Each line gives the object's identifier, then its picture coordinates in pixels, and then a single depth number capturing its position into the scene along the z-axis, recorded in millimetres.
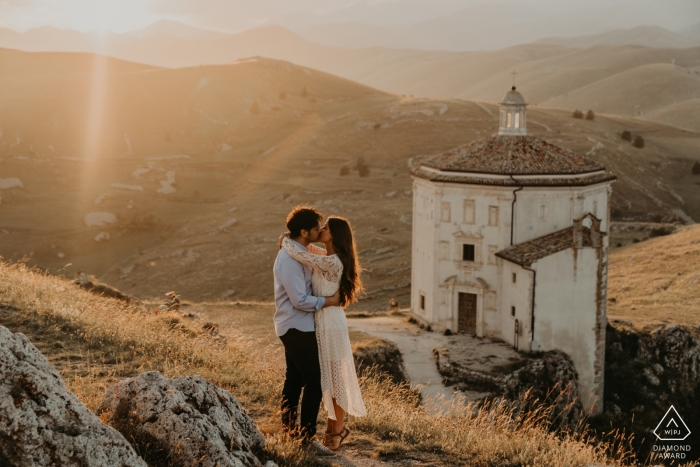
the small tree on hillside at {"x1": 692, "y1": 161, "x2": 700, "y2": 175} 80688
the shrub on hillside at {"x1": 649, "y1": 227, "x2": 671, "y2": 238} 52812
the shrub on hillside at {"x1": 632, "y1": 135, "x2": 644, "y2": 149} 85250
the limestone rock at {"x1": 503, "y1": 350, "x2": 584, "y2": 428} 26000
